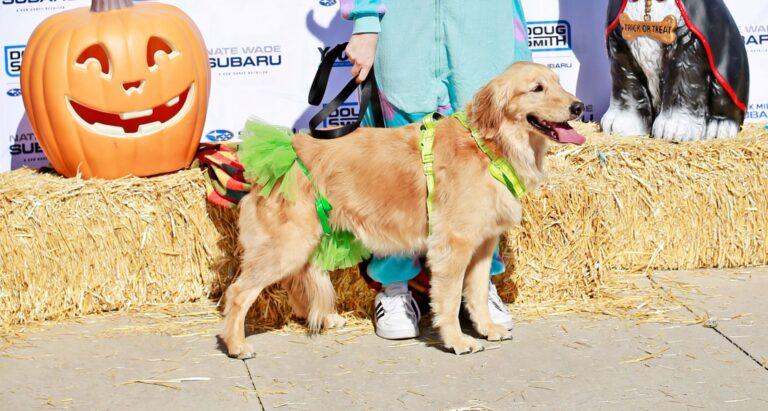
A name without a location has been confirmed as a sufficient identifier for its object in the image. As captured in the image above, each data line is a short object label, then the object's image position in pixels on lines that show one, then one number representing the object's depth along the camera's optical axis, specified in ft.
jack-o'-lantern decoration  14.97
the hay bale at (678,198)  16.43
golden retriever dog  12.44
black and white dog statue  16.99
